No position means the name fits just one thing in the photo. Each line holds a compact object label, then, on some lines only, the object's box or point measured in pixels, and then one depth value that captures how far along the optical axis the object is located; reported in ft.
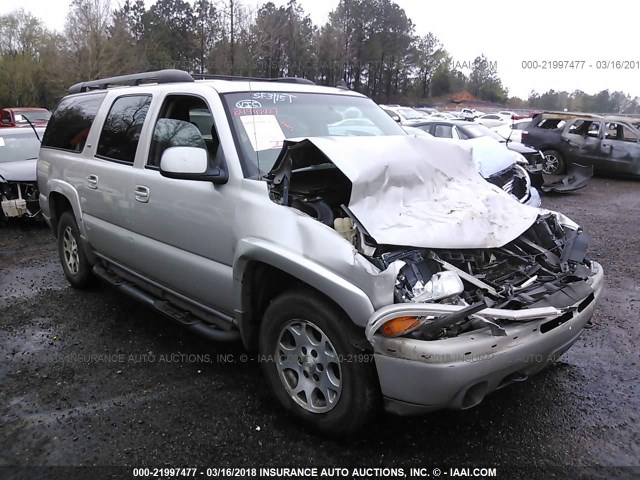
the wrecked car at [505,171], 19.58
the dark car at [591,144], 43.47
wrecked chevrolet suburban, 7.80
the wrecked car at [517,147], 35.58
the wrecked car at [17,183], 25.93
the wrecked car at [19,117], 55.93
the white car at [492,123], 75.14
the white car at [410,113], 85.64
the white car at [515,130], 53.96
